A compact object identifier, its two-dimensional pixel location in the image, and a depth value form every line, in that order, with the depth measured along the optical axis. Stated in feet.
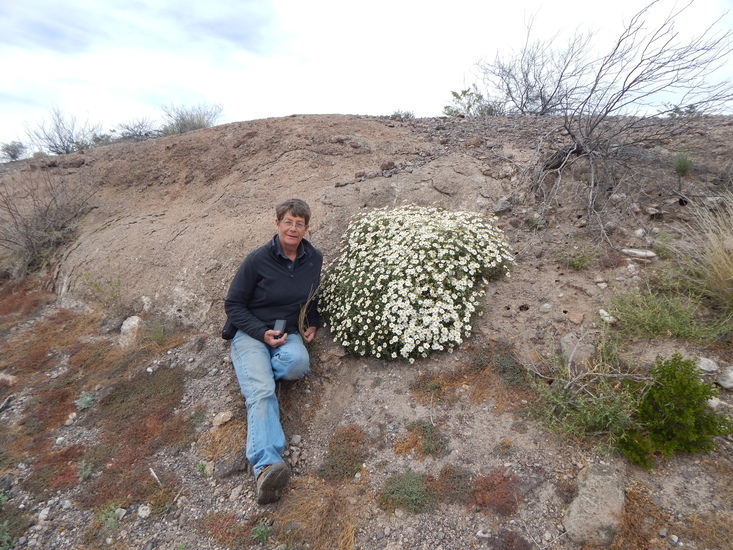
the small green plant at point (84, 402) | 12.03
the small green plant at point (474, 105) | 26.27
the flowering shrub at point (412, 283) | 11.21
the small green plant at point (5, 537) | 8.09
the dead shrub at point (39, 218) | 21.59
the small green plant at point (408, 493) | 7.98
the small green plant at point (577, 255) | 12.79
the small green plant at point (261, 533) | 7.95
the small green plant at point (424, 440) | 8.96
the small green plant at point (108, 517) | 8.50
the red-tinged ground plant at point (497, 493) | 7.57
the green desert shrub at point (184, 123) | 34.14
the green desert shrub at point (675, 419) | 7.48
